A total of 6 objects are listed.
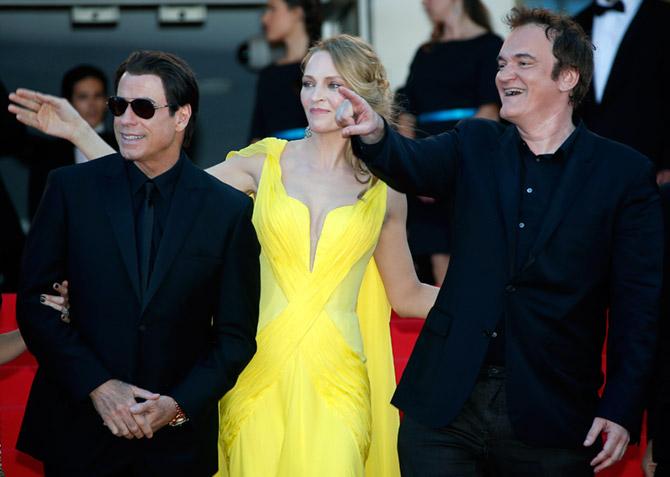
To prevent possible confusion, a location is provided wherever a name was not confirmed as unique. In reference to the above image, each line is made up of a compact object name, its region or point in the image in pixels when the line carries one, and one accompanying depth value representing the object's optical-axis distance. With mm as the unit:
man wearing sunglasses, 8398
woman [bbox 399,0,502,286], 13867
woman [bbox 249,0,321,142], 14516
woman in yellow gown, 9570
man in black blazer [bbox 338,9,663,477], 8602
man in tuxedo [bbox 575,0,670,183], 13828
